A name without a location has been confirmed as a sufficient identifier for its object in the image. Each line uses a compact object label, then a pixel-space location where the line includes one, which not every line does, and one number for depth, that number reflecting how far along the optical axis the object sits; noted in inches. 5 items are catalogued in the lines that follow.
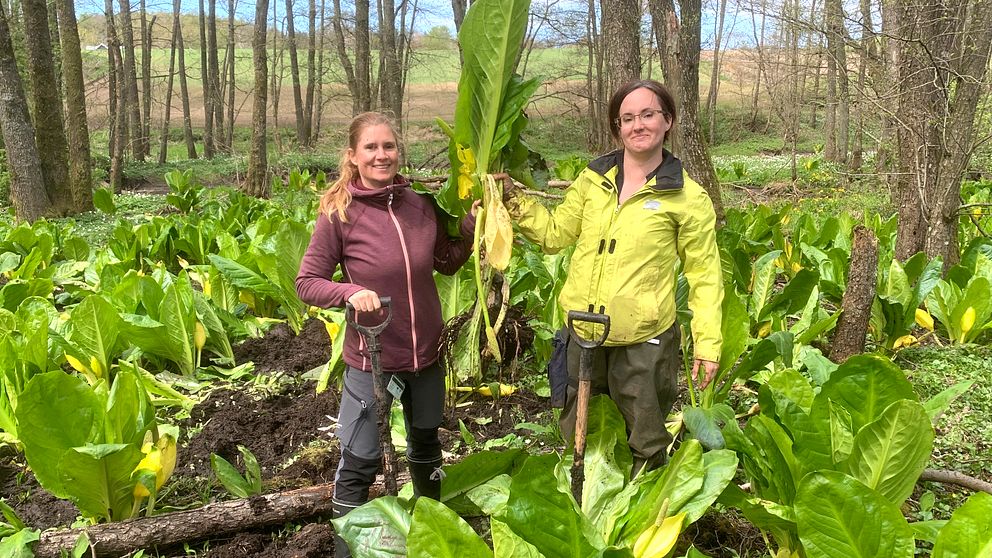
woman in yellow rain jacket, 90.7
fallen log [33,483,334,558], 97.2
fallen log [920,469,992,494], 102.5
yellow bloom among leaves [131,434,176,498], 103.7
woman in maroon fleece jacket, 92.7
